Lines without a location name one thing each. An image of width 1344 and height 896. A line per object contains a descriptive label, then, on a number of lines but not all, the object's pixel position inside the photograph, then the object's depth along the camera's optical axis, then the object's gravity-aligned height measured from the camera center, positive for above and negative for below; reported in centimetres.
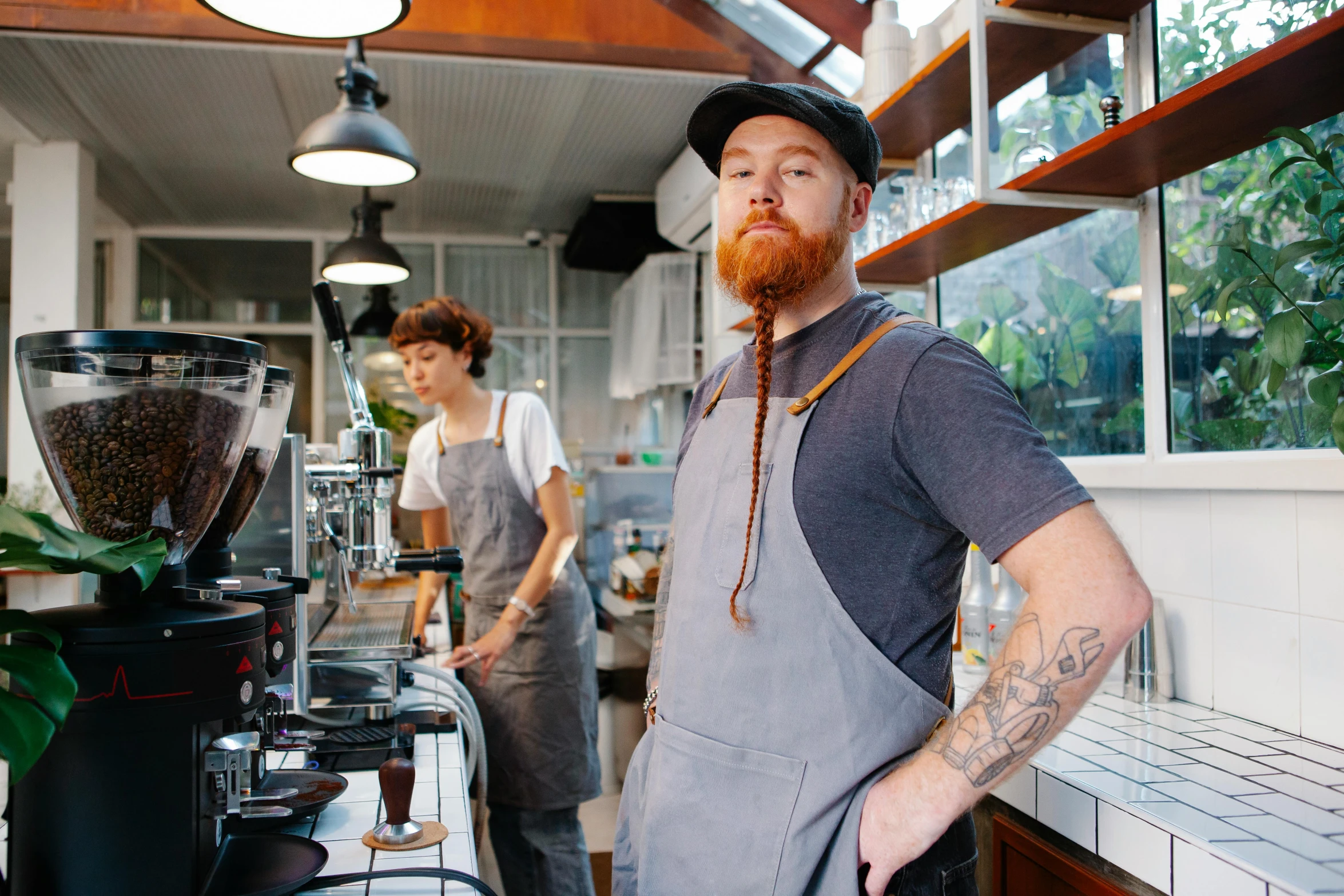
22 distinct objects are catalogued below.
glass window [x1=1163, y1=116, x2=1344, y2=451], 146 +29
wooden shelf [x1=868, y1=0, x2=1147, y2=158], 181 +88
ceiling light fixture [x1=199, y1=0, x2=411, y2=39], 170 +87
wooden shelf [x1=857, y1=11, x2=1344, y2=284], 117 +52
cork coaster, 102 -41
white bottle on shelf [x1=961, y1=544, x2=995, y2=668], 202 -30
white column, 412 +102
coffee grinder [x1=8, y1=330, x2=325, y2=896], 79 -15
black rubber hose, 92 -40
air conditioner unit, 392 +123
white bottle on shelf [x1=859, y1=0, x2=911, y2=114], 236 +108
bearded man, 81 -10
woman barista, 218 -30
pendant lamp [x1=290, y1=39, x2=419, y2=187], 230 +87
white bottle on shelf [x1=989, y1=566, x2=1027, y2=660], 190 -27
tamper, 103 -38
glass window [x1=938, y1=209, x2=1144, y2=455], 189 +35
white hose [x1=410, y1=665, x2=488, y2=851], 171 -44
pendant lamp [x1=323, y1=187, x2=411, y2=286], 376 +90
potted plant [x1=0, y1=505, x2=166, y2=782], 67 -13
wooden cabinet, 119 -54
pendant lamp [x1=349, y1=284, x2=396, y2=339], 472 +83
